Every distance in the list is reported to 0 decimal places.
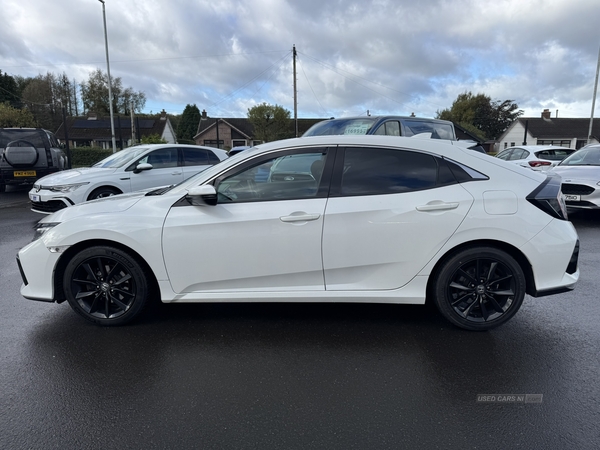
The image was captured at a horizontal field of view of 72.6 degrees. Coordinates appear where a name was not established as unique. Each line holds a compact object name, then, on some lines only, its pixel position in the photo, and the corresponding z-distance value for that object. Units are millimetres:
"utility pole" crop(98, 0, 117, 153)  22234
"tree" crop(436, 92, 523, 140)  57812
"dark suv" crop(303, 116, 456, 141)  7535
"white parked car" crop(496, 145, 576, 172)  12086
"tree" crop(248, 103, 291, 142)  44750
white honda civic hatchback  3244
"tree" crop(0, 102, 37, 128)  40125
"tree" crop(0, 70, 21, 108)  57166
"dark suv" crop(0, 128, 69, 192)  12148
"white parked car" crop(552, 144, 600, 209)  8092
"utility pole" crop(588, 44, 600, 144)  24197
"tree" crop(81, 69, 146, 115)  74875
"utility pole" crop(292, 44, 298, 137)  28112
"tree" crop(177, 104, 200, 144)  62562
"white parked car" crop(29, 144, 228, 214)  8188
